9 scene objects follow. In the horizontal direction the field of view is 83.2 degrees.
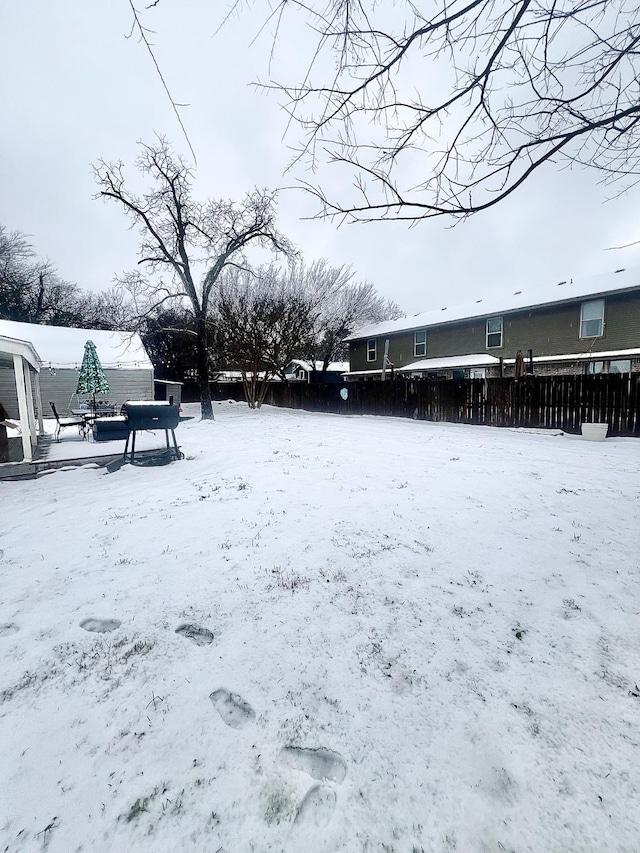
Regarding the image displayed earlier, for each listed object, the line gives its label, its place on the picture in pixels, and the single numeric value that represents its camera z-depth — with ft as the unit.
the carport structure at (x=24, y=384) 20.38
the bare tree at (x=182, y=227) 49.34
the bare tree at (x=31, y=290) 83.61
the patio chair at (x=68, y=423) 29.94
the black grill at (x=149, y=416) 19.17
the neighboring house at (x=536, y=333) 48.47
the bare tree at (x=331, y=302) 95.50
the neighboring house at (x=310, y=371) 112.78
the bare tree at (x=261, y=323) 67.31
